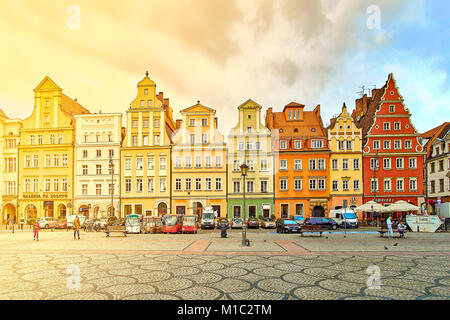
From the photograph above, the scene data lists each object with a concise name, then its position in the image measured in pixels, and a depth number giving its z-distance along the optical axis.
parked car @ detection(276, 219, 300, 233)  28.16
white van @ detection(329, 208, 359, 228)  34.38
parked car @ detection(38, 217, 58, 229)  36.50
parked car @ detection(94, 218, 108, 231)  32.25
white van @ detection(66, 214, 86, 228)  35.26
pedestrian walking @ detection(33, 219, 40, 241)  21.92
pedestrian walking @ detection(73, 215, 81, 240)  23.03
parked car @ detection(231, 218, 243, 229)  34.09
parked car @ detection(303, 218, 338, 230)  31.81
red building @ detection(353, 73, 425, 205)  42.44
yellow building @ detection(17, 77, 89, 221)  44.28
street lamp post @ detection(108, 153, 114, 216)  40.38
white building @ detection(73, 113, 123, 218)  43.62
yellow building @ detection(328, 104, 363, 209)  42.50
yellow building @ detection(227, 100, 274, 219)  42.72
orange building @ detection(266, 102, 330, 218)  42.58
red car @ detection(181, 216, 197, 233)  28.08
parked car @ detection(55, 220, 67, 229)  36.25
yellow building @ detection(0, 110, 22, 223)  44.97
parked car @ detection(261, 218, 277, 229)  34.28
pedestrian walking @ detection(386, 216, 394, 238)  22.52
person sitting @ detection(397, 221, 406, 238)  22.52
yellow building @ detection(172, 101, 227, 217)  42.84
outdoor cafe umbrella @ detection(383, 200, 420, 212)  29.52
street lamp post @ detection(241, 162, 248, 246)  18.45
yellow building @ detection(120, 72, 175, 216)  43.22
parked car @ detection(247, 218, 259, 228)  35.41
